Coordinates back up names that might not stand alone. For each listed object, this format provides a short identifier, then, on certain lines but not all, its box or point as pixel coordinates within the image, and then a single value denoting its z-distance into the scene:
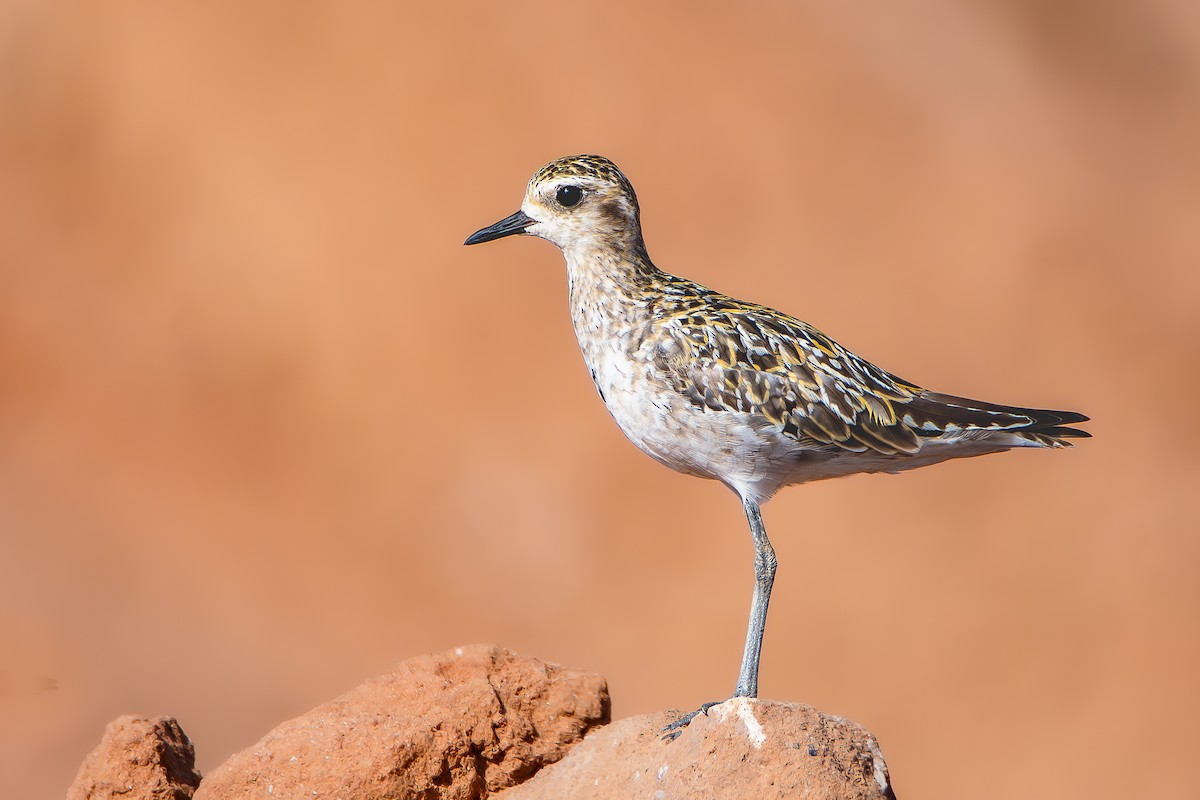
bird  15.61
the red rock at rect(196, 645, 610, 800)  15.23
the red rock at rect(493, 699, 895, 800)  13.77
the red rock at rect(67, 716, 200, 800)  15.58
